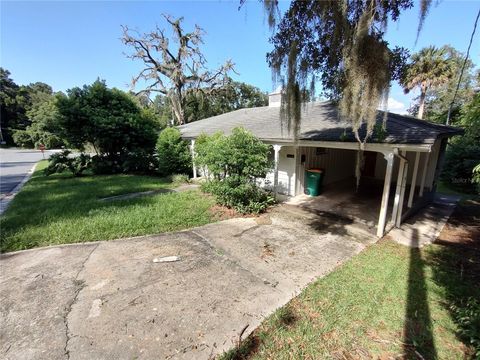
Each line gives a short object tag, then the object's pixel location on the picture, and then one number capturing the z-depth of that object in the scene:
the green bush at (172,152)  11.67
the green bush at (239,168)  6.99
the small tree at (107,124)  10.96
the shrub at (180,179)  10.99
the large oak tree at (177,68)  20.25
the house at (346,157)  5.37
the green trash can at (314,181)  8.25
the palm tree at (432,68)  16.34
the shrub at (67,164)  11.62
